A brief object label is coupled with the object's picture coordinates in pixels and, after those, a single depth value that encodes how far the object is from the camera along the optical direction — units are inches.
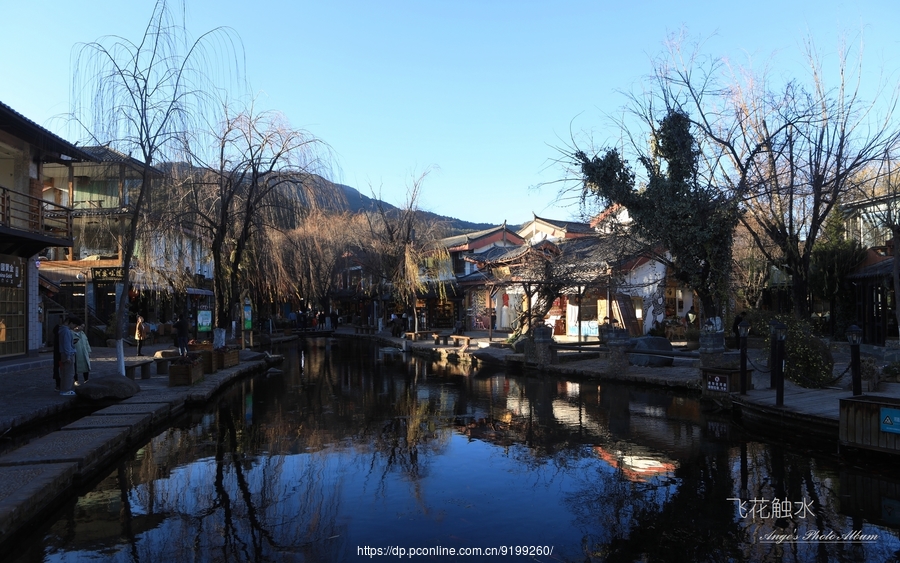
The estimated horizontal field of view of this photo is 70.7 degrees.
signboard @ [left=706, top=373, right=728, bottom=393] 502.6
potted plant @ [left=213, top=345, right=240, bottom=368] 747.4
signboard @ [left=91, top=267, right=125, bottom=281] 1078.1
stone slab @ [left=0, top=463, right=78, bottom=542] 227.3
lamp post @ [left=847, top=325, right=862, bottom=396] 403.2
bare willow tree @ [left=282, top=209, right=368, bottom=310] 1334.9
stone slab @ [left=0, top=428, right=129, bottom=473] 299.1
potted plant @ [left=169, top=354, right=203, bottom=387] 585.9
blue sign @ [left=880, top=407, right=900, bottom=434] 318.0
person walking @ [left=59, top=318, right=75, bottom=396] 518.6
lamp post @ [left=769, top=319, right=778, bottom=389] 502.8
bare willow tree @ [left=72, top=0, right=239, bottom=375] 557.0
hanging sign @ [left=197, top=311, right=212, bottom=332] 1119.6
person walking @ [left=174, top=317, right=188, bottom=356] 822.3
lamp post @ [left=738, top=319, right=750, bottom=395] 489.4
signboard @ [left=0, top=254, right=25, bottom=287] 704.3
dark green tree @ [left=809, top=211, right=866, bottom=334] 937.5
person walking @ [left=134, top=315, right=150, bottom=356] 949.2
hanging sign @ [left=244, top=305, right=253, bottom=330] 1305.4
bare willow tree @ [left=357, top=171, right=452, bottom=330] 1407.5
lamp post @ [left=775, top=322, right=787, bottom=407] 424.8
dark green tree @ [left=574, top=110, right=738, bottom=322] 624.7
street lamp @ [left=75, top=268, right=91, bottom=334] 1038.6
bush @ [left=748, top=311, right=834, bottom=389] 511.5
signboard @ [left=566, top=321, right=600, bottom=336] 1288.1
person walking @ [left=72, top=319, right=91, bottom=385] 561.2
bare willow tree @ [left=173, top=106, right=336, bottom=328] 770.2
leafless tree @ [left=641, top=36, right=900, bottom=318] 599.8
